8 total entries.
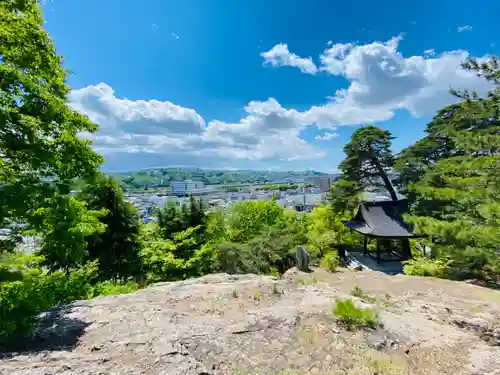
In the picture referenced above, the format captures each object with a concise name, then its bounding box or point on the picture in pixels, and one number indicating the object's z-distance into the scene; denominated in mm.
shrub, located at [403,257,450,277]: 10711
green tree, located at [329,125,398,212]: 17031
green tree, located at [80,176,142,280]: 10945
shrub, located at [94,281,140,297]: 7619
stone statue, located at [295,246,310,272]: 11008
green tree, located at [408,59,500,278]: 5863
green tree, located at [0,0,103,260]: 3146
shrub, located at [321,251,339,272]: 12156
